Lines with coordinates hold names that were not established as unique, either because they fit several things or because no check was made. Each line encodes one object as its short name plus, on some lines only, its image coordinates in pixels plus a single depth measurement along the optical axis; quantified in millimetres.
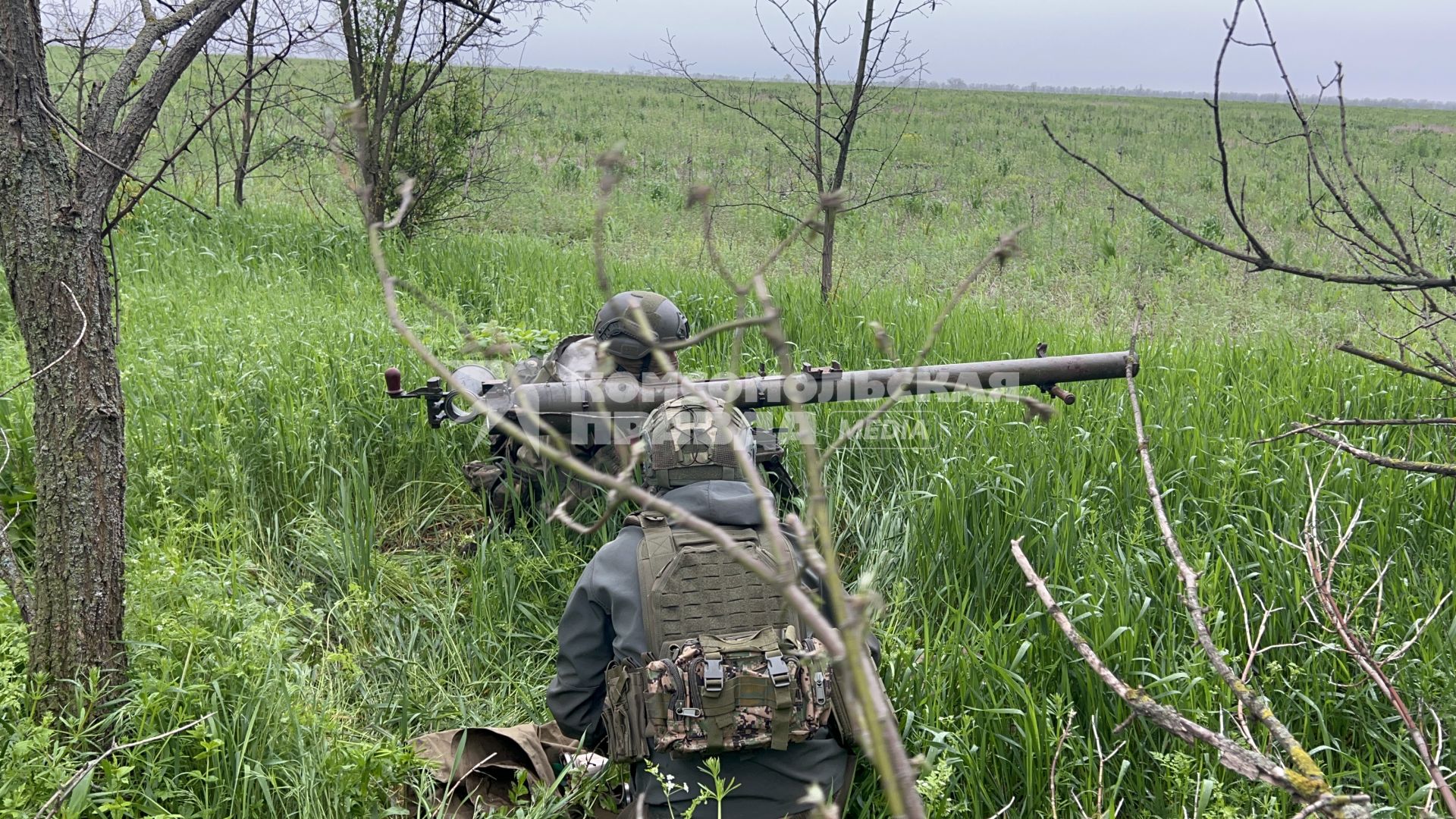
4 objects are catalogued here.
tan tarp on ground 2670
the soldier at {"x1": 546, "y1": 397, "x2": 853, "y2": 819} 2369
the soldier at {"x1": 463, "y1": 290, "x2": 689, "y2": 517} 3770
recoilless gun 3670
